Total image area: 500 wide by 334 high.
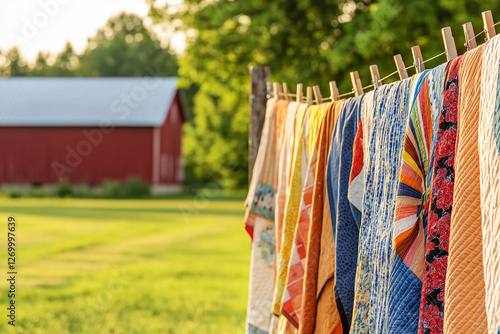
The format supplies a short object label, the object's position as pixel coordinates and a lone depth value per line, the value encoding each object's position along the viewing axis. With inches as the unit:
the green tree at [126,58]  1777.8
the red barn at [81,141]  1069.8
